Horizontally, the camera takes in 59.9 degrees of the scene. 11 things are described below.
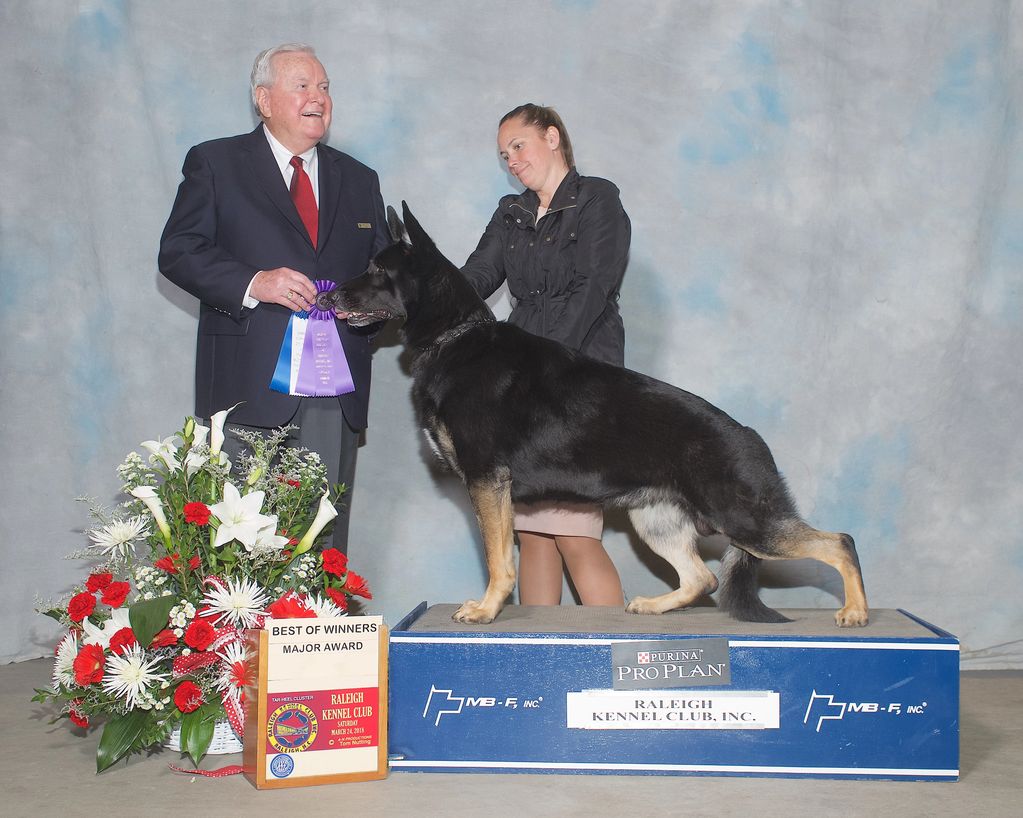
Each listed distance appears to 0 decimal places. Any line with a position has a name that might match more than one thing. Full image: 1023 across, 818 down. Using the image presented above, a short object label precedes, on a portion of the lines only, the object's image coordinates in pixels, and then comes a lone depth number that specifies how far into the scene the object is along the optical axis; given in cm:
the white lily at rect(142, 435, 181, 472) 339
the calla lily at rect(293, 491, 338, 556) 342
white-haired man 387
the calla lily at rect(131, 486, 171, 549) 329
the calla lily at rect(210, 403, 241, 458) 340
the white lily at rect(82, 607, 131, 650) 318
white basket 329
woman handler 388
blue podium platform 293
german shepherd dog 328
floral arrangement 312
